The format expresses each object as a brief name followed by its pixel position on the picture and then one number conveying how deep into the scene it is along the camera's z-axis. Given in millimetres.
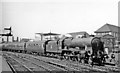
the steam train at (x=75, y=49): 20616
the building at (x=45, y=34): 78656
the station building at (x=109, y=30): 76025
